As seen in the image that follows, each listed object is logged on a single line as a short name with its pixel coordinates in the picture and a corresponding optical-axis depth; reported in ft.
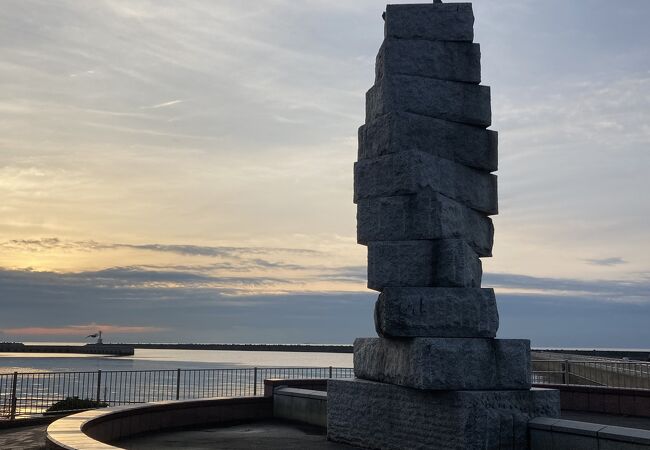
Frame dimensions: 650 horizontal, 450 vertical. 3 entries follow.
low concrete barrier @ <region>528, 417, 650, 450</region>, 25.16
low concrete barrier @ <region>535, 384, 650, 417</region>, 43.75
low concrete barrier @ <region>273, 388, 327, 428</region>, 39.83
